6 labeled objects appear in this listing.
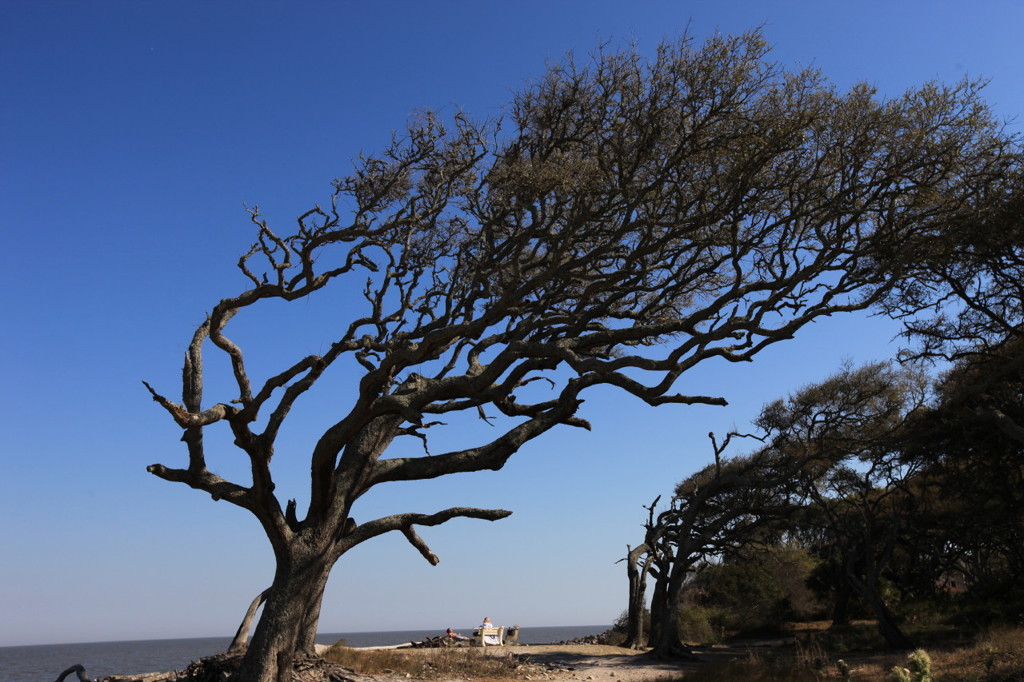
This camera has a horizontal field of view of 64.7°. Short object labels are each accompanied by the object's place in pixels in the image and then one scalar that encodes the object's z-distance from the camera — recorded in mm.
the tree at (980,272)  14242
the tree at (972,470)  17188
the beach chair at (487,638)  23583
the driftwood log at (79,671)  12391
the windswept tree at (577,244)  12438
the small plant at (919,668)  8075
